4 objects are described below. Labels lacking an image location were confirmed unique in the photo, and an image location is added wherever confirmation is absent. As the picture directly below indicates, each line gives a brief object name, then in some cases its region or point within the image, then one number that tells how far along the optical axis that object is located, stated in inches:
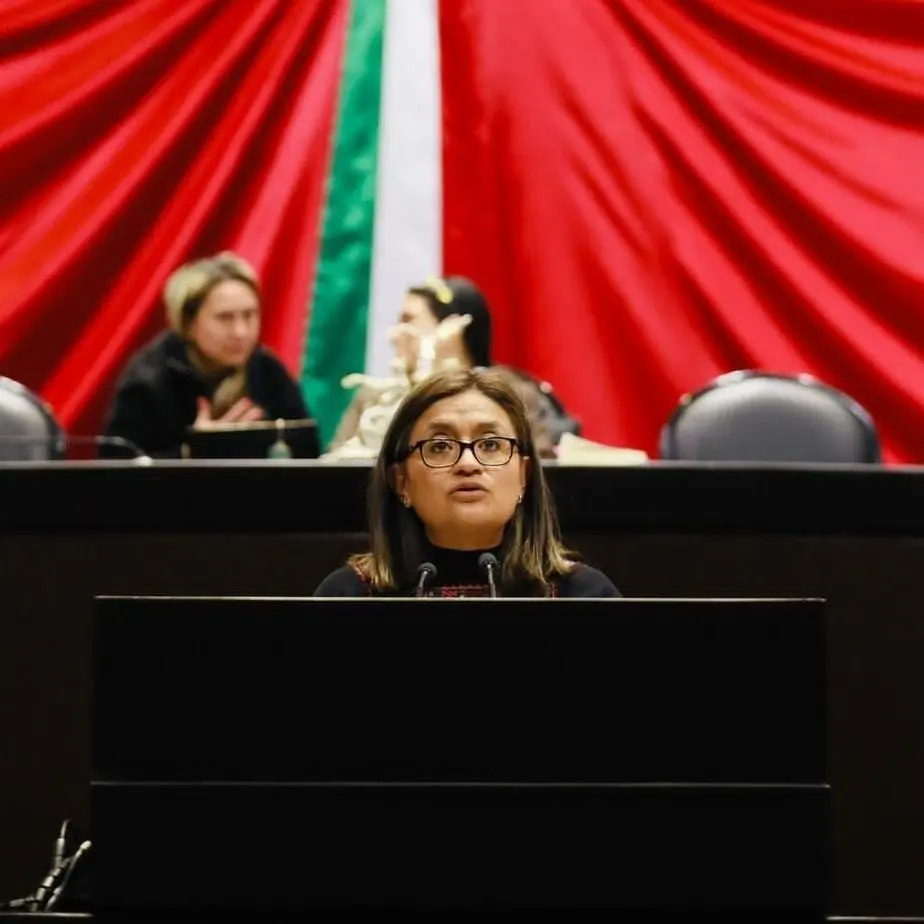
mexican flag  361.1
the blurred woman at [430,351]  264.7
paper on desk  219.9
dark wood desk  184.7
